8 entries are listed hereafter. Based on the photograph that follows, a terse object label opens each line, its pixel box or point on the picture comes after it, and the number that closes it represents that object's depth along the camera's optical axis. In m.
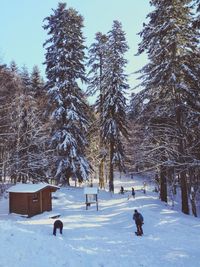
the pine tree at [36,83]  30.17
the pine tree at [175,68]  15.39
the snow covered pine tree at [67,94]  22.02
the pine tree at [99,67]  28.17
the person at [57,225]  11.68
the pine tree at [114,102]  25.12
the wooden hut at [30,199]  17.56
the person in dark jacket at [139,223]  12.19
